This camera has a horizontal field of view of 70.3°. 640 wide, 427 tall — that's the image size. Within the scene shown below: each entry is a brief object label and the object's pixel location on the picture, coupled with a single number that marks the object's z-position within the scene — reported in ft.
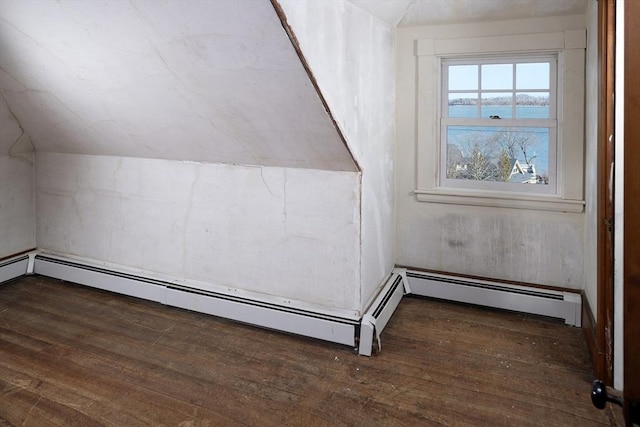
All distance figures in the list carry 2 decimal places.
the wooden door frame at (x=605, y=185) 5.70
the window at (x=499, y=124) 9.89
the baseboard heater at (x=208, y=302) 8.75
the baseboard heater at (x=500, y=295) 9.59
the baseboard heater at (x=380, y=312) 8.40
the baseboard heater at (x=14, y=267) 11.90
